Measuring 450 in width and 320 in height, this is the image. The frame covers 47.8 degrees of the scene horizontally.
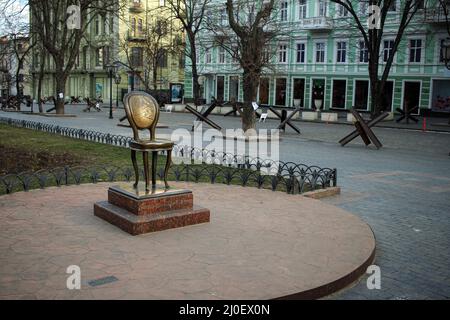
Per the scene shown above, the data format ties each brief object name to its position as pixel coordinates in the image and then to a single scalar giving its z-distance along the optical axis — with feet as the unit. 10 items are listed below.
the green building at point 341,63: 113.39
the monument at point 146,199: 20.90
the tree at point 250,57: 61.11
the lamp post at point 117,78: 113.39
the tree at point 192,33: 124.47
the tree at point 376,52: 95.92
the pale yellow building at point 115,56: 184.24
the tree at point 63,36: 102.68
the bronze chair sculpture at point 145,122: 21.61
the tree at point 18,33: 116.57
